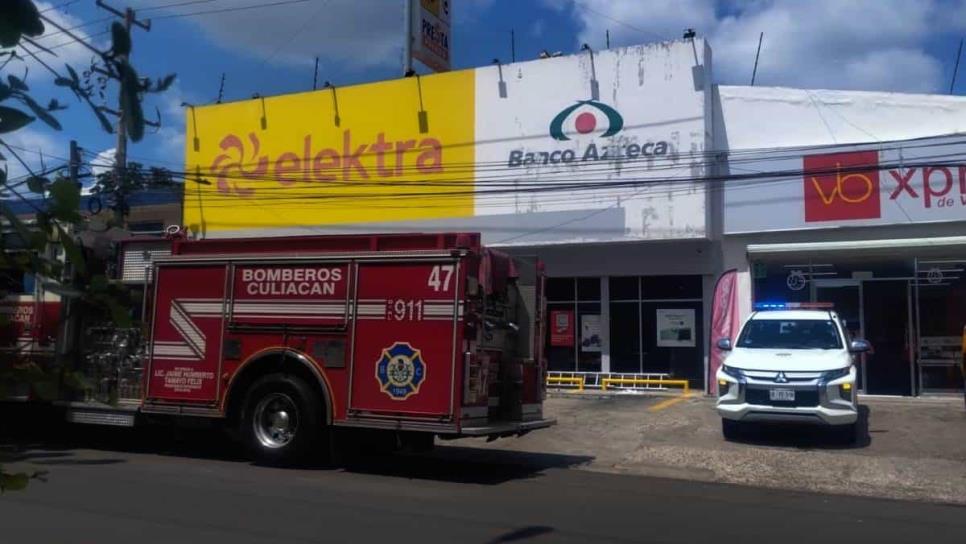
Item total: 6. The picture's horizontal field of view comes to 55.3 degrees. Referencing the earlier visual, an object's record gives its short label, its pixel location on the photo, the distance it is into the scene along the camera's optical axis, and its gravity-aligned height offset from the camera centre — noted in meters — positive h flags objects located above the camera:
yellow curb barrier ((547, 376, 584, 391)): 22.41 -0.38
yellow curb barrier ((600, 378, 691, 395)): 21.39 -0.34
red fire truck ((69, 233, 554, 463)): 10.62 +0.22
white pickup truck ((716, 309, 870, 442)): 13.34 -0.03
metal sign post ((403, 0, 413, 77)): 24.20 +8.24
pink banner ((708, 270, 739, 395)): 20.66 +1.23
